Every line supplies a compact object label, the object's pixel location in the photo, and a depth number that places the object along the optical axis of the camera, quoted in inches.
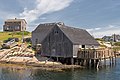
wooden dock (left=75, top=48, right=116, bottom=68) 1199.1
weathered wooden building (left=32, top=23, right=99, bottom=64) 1255.2
